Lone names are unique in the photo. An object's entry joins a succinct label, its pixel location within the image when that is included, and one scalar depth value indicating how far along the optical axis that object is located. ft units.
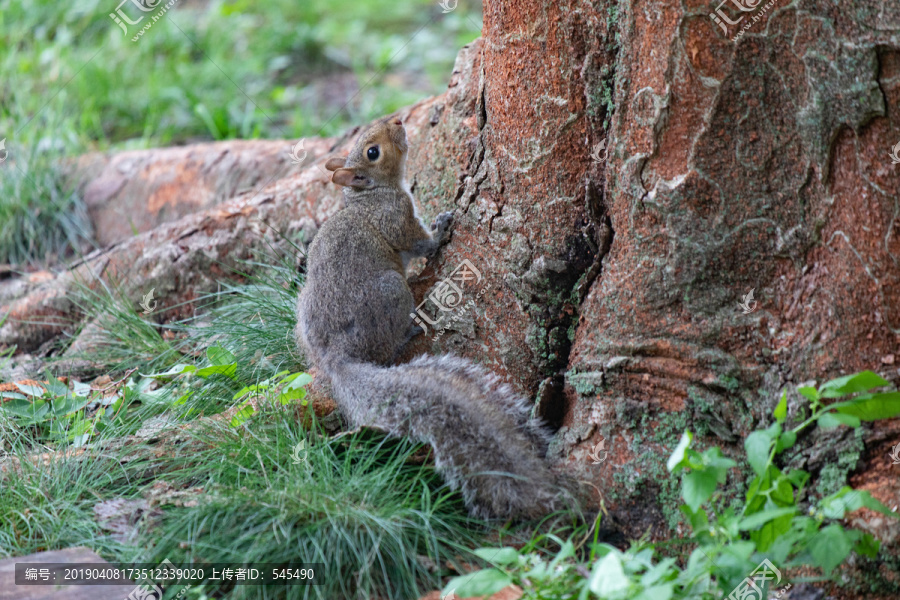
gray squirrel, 18.07
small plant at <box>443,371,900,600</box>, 13.03
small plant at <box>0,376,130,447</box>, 21.66
